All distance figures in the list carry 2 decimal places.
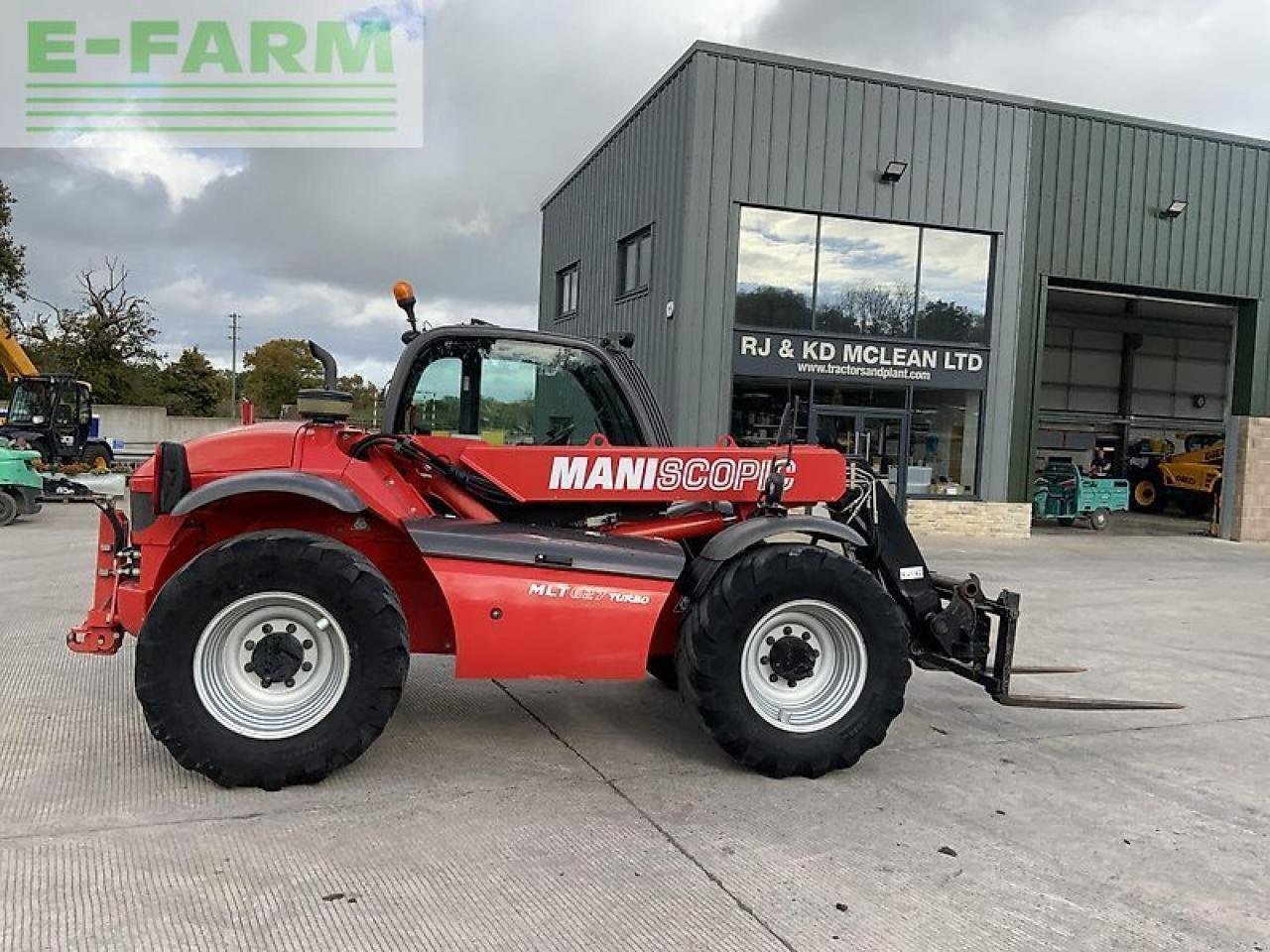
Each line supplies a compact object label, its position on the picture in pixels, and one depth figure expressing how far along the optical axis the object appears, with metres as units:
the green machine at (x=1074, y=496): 19.84
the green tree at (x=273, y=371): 49.97
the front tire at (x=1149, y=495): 26.30
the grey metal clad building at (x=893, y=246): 14.66
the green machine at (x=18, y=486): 13.50
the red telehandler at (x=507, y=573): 4.24
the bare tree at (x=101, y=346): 42.84
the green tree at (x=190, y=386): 49.97
